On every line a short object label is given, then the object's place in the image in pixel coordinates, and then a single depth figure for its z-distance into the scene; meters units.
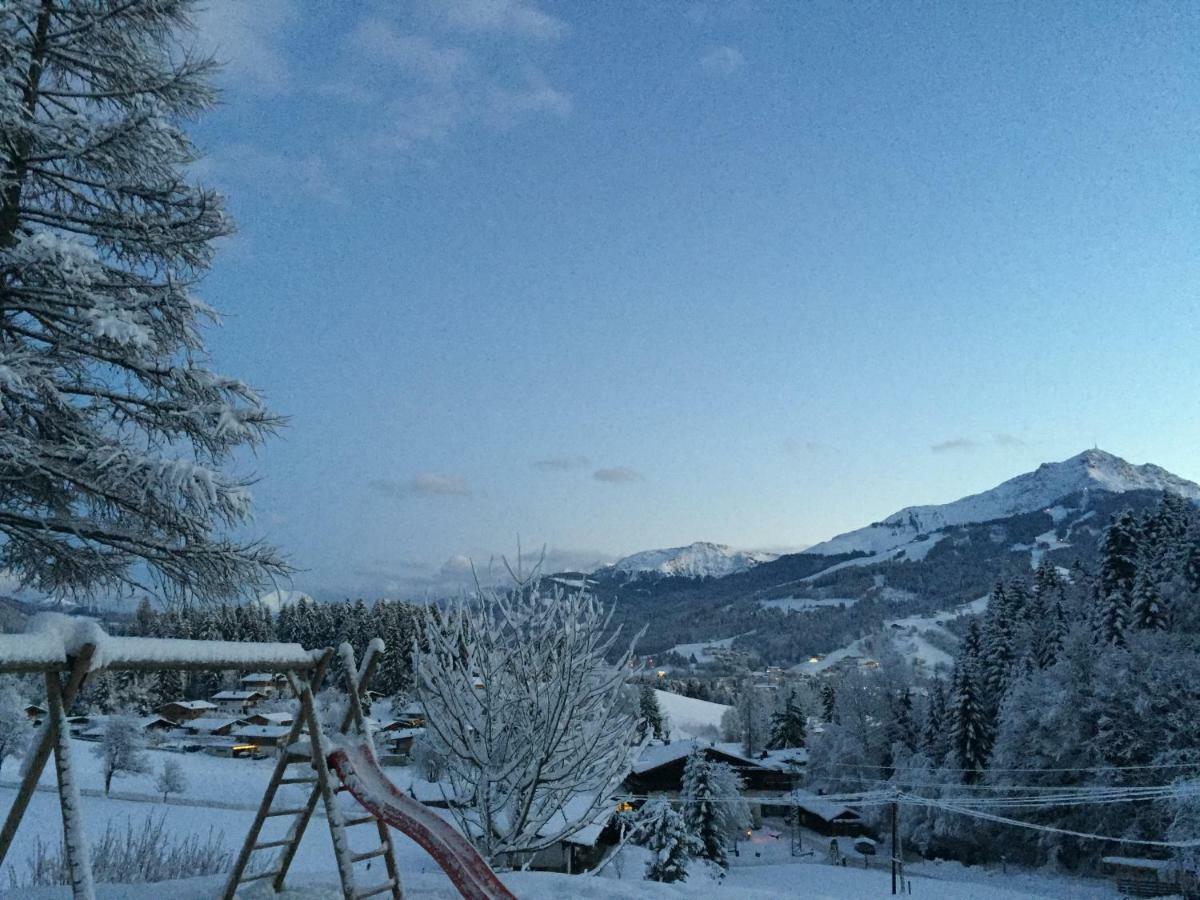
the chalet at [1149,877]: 26.30
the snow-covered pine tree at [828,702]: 72.36
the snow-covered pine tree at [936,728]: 43.44
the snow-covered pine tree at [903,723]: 49.97
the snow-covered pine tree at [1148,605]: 33.41
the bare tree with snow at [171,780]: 37.69
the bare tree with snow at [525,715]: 8.52
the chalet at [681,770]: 50.19
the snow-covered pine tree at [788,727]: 72.25
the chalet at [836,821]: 48.31
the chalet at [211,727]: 62.75
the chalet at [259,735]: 57.25
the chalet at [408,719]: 55.54
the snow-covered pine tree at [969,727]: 39.91
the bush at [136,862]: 6.76
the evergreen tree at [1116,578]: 34.28
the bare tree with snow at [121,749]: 38.47
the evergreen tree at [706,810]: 33.81
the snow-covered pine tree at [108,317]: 5.91
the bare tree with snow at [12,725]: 32.57
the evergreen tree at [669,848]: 26.77
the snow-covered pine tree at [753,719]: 79.70
